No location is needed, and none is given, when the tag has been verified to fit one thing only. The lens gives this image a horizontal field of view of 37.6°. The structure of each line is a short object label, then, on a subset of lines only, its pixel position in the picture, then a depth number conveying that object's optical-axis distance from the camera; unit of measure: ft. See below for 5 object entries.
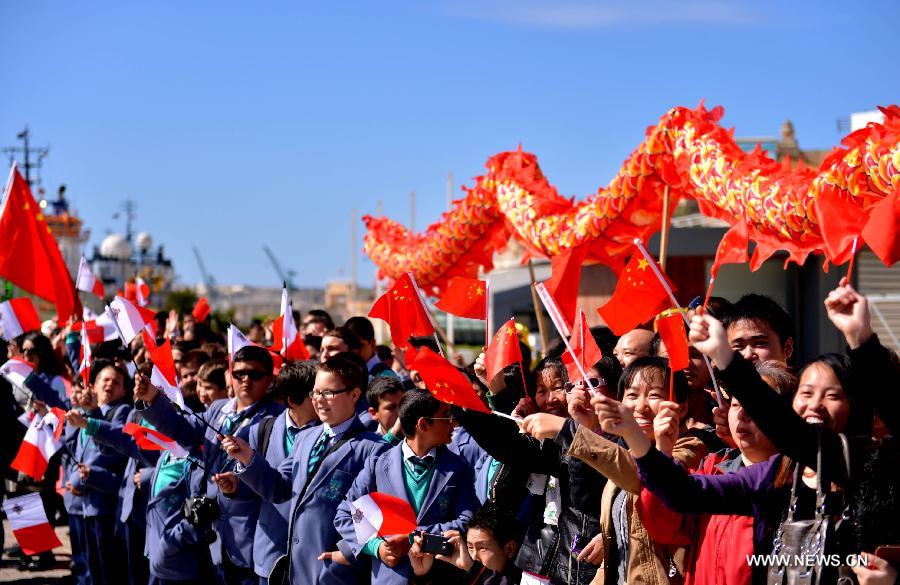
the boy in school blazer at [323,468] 20.16
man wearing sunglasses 22.49
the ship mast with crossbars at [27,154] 92.23
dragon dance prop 19.36
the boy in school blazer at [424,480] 18.34
